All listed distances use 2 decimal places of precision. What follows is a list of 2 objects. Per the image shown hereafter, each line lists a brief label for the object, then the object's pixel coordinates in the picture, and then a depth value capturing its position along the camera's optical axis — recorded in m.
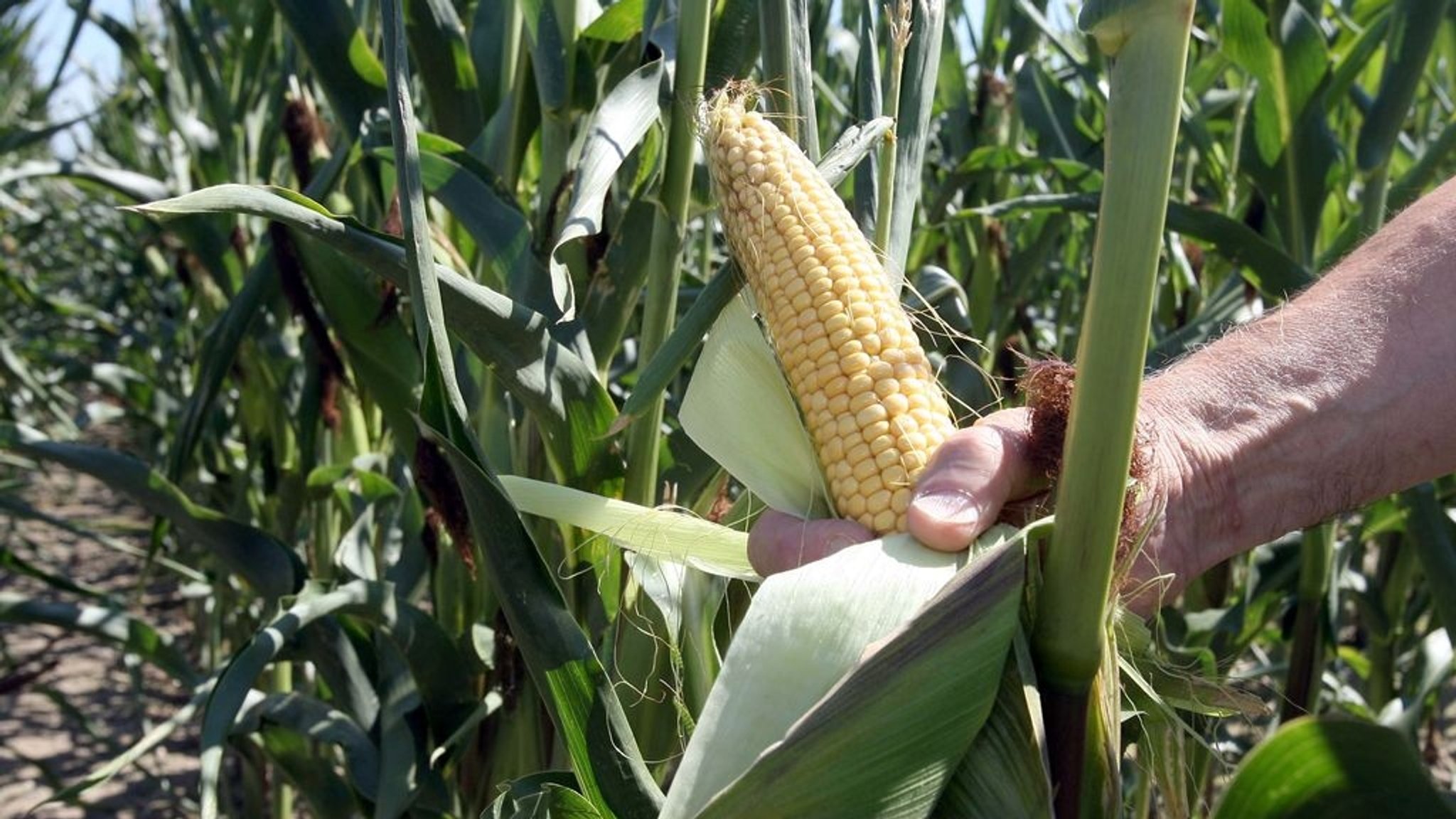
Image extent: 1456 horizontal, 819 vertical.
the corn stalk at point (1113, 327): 0.60
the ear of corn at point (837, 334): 0.97
